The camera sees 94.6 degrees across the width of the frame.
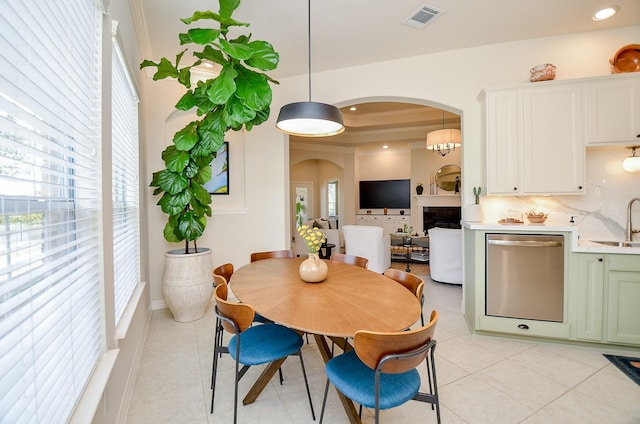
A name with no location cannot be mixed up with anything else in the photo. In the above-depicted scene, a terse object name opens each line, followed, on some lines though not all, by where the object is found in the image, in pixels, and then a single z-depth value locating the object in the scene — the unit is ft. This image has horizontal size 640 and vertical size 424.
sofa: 21.53
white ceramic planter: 10.12
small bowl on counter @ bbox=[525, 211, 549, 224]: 9.45
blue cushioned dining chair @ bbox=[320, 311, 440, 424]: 4.01
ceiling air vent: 8.54
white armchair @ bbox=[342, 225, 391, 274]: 15.26
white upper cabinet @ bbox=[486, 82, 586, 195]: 9.11
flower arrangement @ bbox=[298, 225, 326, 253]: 6.88
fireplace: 24.59
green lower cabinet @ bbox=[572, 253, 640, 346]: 8.09
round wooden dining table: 4.57
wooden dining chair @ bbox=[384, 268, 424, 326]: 6.18
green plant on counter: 10.68
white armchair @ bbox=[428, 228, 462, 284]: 14.48
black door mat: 7.21
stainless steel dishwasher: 8.61
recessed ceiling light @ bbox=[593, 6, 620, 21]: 8.55
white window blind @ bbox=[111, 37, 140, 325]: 6.36
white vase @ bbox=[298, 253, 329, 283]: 6.63
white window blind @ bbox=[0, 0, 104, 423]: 2.47
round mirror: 24.64
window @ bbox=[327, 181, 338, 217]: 31.17
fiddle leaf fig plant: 6.82
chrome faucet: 9.18
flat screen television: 28.37
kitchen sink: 9.00
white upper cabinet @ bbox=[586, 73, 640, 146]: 8.70
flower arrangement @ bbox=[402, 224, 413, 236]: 19.77
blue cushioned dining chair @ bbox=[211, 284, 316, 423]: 5.32
